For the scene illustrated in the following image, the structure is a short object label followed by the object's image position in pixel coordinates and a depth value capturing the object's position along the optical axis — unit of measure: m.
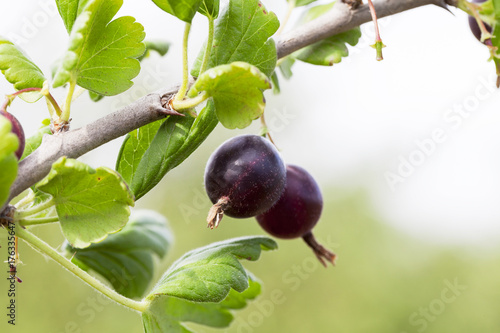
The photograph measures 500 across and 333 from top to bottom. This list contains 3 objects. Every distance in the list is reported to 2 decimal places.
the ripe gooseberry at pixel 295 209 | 0.35
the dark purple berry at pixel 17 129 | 0.30
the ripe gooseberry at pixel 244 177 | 0.32
